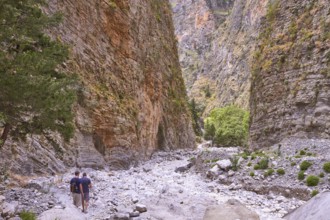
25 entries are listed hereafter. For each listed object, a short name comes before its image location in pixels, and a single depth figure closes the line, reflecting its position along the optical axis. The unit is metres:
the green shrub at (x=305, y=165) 16.31
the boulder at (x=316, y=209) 8.95
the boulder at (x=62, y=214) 9.73
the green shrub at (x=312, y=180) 14.96
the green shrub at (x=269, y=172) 17.19
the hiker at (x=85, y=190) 11.90
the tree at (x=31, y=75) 8.95
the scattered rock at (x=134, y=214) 11.71
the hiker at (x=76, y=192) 11.94
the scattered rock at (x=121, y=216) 11.08
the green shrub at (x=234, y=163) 19.23
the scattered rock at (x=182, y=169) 24.71
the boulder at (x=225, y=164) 19.77
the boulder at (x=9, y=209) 9.32
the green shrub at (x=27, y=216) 9.05
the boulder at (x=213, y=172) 19.82
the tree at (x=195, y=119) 69.00
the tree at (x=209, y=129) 64.26
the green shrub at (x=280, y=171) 16.78
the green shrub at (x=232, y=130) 55.62
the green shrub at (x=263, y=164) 18.12
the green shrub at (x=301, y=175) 15.70
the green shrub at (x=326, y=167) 15.44
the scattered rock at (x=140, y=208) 12.38
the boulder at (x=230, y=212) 11.91
